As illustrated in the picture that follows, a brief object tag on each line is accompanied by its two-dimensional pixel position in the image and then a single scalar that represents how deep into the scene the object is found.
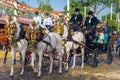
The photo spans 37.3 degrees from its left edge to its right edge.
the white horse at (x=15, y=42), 6.70
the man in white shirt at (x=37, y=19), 6.95
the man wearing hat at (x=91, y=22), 9.05
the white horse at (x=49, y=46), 6.98
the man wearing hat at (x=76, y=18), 8.79
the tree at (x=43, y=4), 22.82
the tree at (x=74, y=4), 34.84
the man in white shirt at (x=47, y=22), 8.56
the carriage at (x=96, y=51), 9.01
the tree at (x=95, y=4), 35.38
